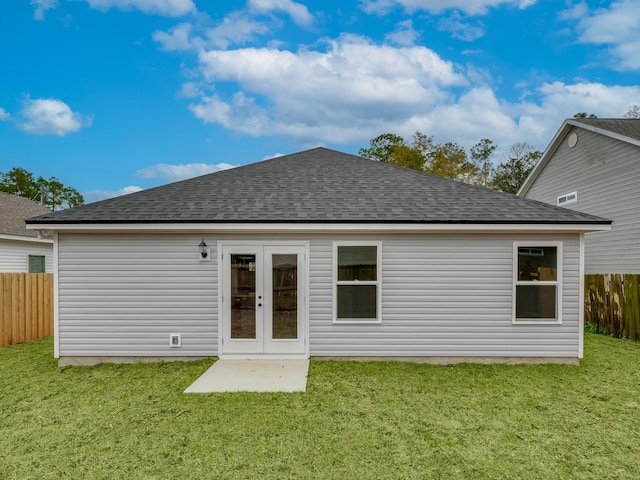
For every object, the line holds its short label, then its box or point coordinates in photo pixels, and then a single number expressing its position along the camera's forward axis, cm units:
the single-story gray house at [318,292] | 621
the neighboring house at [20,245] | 1186
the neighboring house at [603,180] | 1012
